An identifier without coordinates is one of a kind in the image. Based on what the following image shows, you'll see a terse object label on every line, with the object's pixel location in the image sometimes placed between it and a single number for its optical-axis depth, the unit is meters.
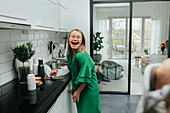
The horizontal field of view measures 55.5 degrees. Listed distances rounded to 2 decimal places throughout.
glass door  3.41
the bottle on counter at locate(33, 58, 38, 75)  1.83
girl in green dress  1.56
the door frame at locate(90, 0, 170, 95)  3.34
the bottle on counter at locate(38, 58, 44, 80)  1.80
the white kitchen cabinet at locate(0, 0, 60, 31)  1.10
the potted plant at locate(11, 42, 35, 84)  1.54
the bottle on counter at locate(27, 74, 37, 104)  1.34
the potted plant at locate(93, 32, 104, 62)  3.55
